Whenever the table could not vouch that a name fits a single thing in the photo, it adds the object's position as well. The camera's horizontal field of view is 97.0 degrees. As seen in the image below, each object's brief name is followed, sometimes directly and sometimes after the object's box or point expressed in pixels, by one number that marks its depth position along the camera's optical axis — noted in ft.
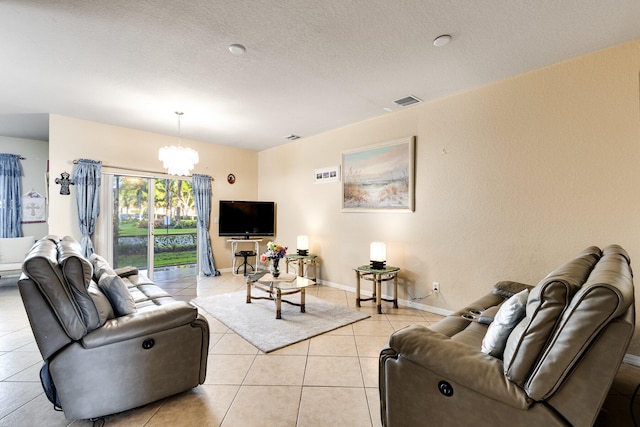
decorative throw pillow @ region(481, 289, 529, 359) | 4.65
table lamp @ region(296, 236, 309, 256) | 16.78
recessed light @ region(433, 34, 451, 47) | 7.61
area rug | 9.62
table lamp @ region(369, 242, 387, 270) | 12.74
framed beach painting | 12.87
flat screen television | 19.43
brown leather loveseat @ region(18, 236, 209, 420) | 5.26
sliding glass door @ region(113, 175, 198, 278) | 16.71
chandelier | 13.29
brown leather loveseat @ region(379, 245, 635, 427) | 3.34
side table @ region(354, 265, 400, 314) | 12.12
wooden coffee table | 11.40
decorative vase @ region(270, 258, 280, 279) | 12.51
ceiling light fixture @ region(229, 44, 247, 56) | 8.16
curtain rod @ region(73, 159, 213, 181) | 14.60
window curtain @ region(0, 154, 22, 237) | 17.85
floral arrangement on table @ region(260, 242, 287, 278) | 12.47
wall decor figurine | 14.32
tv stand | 19.51
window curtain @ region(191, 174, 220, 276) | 18.90
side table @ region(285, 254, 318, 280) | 16.26
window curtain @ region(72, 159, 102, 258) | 14.61
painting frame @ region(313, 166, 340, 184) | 16.02
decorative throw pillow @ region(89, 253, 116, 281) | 7.50
